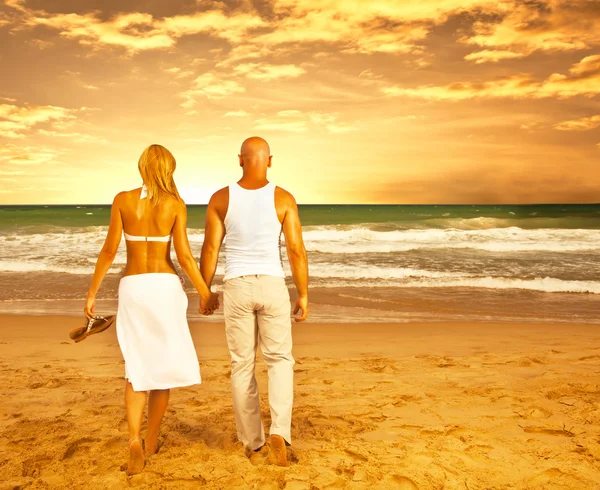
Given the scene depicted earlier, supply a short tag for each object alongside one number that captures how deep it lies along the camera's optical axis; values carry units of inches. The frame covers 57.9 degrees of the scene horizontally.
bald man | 130.2
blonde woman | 127.4
